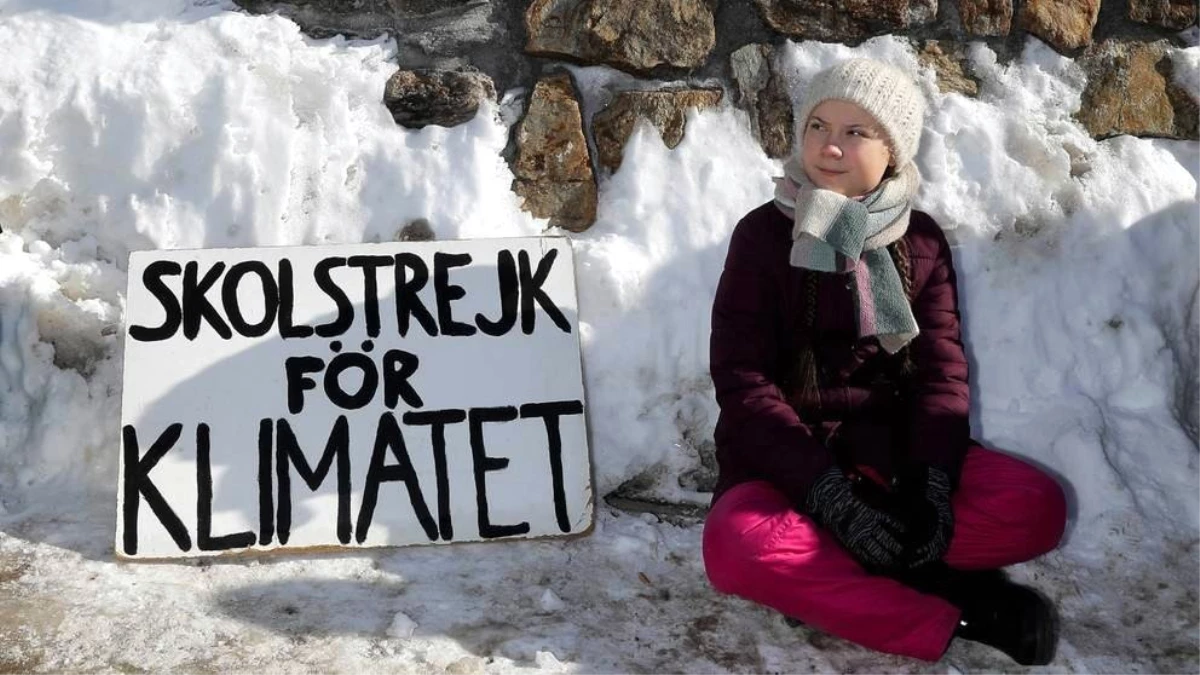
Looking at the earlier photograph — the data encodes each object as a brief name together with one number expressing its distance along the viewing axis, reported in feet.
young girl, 6.77
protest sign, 8.02
